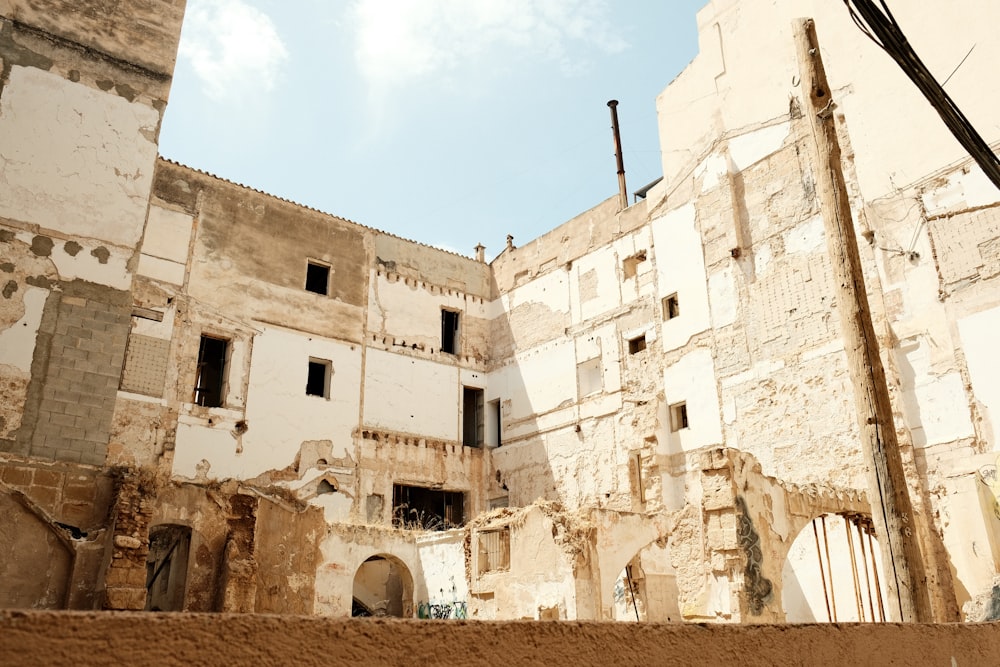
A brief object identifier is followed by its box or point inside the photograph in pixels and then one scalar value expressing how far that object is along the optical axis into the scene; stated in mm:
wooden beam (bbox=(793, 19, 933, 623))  6578
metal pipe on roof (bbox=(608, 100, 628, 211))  20562
